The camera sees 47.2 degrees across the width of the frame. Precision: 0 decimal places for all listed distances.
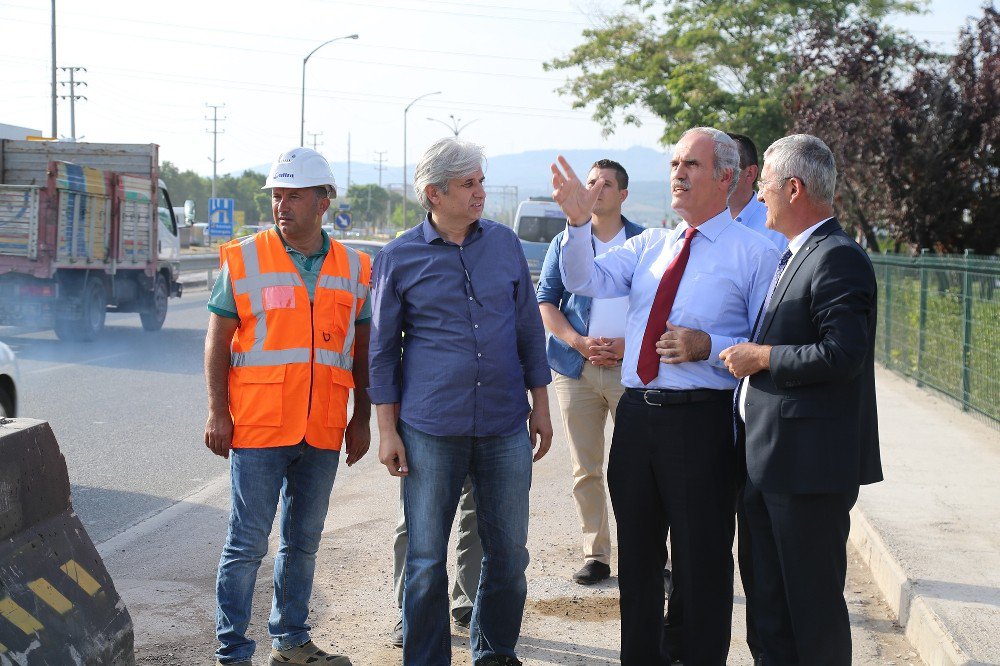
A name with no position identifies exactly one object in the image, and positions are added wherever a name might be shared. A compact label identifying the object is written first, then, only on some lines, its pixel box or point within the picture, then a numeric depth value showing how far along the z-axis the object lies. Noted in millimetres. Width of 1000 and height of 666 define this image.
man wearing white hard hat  4207
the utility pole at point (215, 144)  80300
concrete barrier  3057
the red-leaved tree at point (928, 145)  16438
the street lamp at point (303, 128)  42138
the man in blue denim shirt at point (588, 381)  5598
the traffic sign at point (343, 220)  43438
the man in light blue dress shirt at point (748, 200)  5367
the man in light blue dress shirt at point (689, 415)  4000
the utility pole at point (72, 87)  72875
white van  35969
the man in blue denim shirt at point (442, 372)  4039
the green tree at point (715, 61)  26844
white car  7129
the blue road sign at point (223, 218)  37469
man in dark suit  3611
